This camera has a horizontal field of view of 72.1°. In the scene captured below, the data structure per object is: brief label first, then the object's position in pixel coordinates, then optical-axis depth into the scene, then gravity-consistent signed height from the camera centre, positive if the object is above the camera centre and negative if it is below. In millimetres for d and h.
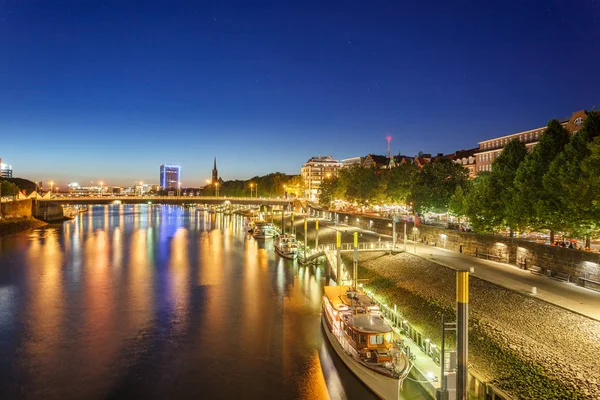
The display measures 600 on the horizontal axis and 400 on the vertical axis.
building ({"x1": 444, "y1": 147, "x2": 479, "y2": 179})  94500 +7942
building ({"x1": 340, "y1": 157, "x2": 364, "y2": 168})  186400 +14832
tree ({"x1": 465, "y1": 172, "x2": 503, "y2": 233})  39000 -1782
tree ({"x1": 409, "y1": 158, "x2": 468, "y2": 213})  59250 +1071
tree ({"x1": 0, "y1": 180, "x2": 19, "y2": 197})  111344 +998
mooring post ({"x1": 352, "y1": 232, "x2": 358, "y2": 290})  29845 -5184
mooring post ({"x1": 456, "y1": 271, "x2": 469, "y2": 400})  15414 -5399
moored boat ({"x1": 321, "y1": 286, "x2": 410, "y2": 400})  17895 -7499
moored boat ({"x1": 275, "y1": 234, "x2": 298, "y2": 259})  55269 -7658
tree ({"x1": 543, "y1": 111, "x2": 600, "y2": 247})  28391 +337
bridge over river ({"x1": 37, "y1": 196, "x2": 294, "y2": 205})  108188 -2213
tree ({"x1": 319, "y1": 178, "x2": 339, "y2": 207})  106819 +181
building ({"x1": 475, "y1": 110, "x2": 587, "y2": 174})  75188 +9691
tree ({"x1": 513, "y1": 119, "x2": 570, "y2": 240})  33469 +1473
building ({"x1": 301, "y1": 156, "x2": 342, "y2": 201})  191125 +9220
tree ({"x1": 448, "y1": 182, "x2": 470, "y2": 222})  48531 -1422
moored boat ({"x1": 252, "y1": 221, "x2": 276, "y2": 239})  79788 -7771
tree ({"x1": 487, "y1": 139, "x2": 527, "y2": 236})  35812 +955
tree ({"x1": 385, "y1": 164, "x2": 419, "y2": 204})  69750 +1460
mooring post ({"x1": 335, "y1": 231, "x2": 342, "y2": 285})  37112 -7111
